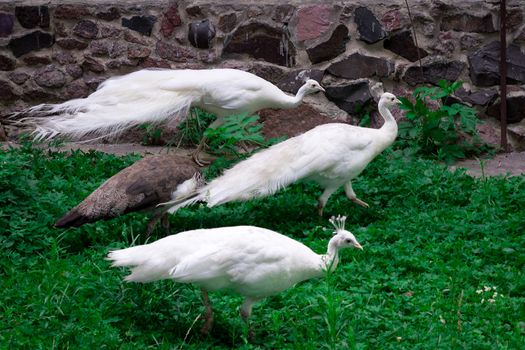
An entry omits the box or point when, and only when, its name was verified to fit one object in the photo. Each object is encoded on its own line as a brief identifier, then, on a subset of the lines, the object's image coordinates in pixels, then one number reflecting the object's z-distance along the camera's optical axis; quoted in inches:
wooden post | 548.2
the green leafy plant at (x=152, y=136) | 582.8
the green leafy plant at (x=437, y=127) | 542.9
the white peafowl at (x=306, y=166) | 431.0
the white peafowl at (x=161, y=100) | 499.9
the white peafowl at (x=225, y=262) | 301.7
